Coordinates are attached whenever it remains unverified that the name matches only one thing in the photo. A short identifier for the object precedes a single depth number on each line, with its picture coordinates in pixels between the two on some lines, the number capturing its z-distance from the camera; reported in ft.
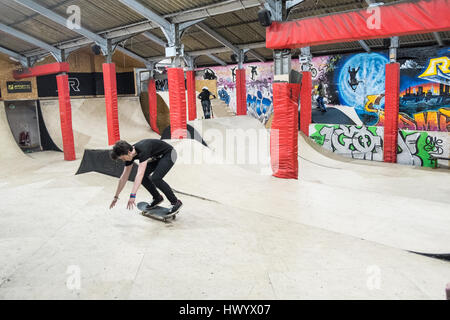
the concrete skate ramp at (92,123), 49.00
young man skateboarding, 13.16
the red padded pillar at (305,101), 46.74
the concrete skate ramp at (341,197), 13.30
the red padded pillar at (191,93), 53.06
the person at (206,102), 46.43
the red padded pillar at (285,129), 23.70
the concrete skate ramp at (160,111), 61.26
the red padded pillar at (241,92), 53.67
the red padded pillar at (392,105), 39.24
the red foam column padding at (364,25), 18.54
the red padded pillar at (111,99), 40.57
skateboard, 14.99
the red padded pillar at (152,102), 58.91
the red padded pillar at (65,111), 40.65
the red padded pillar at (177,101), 33.32
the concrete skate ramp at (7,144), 41.41
